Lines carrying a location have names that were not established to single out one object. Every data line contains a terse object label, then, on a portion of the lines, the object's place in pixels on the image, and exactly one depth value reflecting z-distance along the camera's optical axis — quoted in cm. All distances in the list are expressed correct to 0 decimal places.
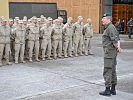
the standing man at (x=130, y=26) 2752
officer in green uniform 784
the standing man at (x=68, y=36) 1477
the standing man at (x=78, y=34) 1518
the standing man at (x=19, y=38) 1294
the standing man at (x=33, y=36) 1345
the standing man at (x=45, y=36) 1388
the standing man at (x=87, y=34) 1555
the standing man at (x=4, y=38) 1246
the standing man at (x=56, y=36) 1425
